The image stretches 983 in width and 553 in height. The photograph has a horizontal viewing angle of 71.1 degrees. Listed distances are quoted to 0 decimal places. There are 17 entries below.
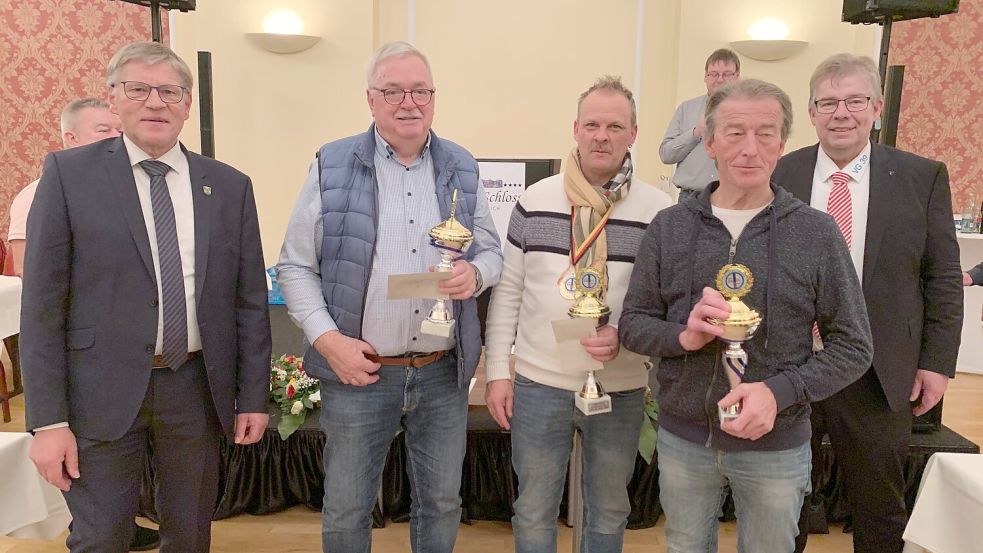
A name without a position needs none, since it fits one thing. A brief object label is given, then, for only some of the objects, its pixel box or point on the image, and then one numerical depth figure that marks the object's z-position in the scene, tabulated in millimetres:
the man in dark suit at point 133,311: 1529
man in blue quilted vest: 1780
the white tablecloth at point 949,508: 1668
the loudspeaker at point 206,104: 4293
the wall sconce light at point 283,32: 5117
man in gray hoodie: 1429
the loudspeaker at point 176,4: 3590
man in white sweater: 1785
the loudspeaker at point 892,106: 3150
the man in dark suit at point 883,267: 1878
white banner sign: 4613
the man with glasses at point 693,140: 4195
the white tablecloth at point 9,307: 3225
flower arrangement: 2820
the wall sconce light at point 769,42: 5008
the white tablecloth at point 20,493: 1776
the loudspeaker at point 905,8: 2791
